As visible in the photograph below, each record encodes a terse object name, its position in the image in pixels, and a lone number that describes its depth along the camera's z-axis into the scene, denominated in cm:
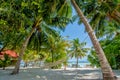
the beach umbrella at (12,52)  2298
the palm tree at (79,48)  3647
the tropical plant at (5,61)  1783
